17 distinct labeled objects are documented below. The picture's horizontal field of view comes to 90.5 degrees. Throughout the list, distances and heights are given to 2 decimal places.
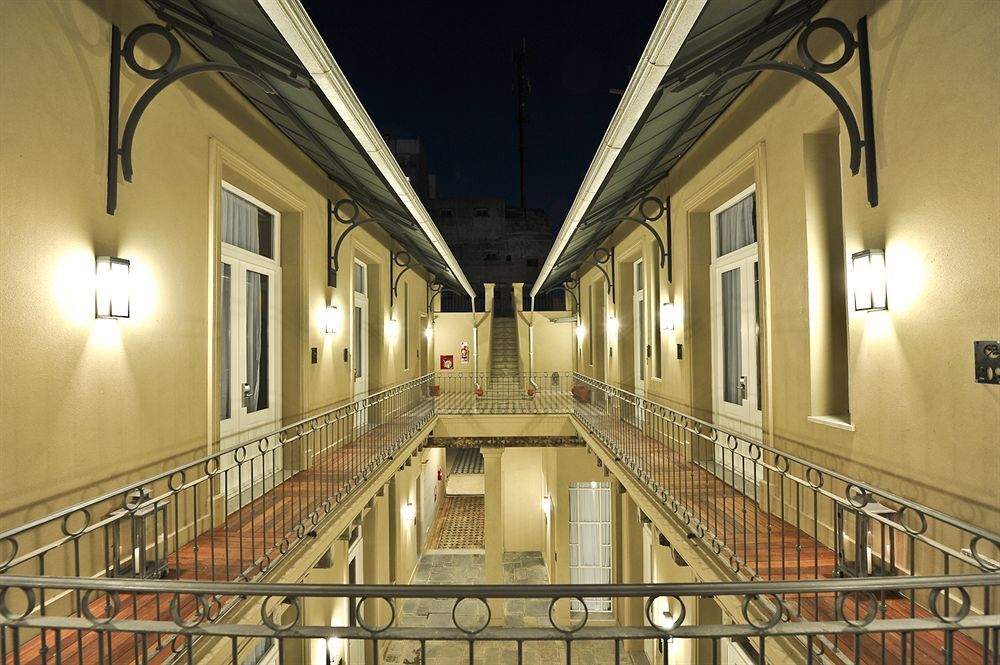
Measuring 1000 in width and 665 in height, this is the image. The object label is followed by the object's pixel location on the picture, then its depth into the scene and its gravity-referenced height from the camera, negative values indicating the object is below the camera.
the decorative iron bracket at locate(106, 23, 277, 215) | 3.21 +1.77
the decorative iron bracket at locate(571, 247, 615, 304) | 10.66 +1.90
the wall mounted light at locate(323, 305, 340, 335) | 7.00 +0.39
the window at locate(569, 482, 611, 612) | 11.62 -4.45
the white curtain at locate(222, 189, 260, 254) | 5.22 +1.40
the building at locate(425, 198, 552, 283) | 26.66 +5.71
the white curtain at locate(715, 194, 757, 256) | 5.48 +1.39
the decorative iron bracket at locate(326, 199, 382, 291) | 7.05 +1.60
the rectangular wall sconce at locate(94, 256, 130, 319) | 3.10 +0.39
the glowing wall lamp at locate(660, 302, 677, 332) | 6.98 +0.40
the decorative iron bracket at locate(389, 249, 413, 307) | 11.00 +1.92
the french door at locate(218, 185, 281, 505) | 5.22 +0.26
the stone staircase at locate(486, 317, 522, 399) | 15.57 -0.55
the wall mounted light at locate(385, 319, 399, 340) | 10.71 +0.40
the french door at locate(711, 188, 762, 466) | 5.45 +0.31
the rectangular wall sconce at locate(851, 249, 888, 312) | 3.07 +0.39
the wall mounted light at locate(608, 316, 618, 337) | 10.59 +0.40
